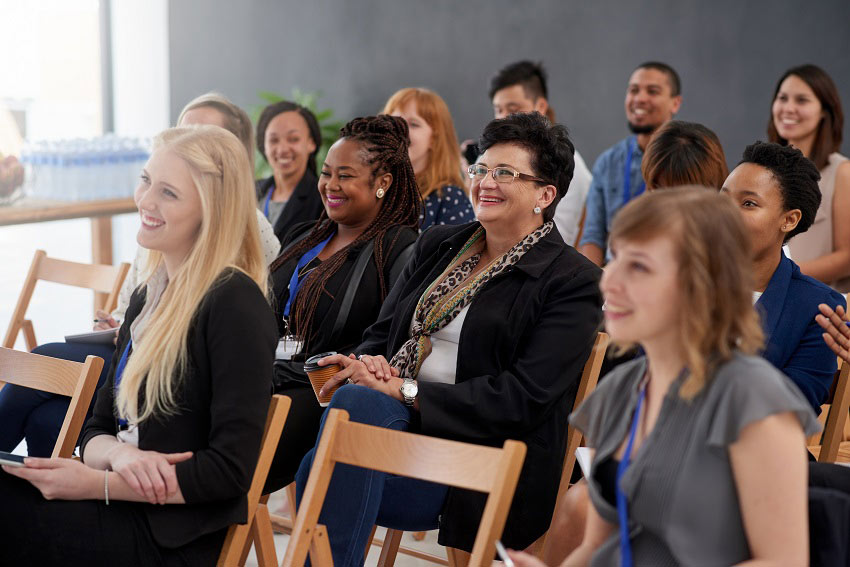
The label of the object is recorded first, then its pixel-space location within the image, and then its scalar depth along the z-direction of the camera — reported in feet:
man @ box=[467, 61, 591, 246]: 15.03
